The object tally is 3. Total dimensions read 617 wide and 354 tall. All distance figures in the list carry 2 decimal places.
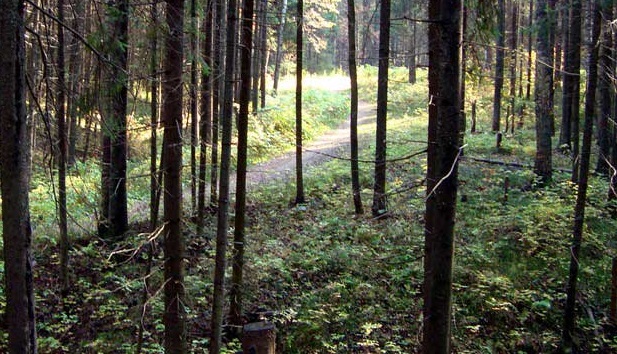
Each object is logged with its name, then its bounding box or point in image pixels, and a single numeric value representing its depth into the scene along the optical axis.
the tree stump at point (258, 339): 6.51
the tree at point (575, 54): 10.36
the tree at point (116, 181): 10.20
